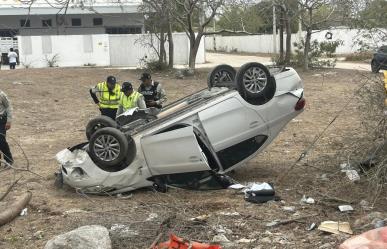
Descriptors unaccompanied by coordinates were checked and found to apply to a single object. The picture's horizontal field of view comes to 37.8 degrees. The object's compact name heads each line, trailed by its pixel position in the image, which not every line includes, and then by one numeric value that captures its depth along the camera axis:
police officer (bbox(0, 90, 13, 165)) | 9.33
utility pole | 45.43
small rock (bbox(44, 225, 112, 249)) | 4.87
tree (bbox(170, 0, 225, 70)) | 22.67
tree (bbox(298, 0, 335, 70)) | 26.17
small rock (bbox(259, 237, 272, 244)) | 5.13
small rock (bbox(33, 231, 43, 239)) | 5.77
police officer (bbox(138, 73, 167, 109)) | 9.36
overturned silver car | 6.96
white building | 39.35
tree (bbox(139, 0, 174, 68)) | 23.17
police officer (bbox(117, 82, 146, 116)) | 8.62
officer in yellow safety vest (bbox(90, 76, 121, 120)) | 9.55
